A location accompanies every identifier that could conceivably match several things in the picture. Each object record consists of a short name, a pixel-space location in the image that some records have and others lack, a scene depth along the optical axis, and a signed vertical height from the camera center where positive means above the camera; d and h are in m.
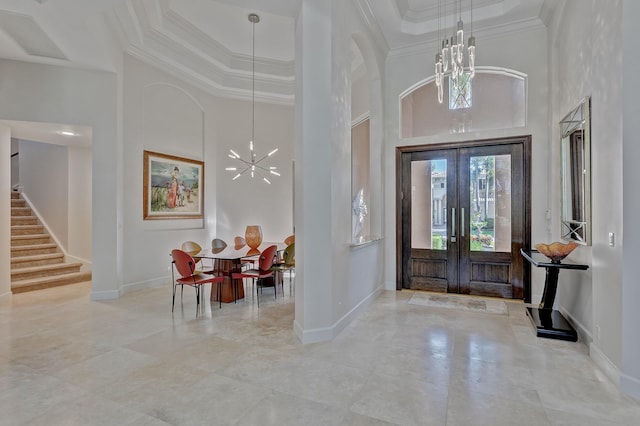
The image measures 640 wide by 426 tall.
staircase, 5.82 -0.82
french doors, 5.02 -0.08
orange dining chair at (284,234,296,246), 6.30 -0.52
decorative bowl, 3.55 -0.42
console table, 3.48 -1.24
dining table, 4.84 -0.79
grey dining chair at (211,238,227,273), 5.00 -0.59
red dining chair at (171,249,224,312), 4.29 -0.72
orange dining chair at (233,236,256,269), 5.15 -0.58
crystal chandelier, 3.37 +1.67
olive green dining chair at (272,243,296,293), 5.24 -0.74
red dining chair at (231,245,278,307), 4.78 -0.80
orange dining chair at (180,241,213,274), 5.47 -0.56
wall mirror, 3.25 +0.42
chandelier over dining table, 7.10 +1.17
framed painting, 5.90 +0.51
